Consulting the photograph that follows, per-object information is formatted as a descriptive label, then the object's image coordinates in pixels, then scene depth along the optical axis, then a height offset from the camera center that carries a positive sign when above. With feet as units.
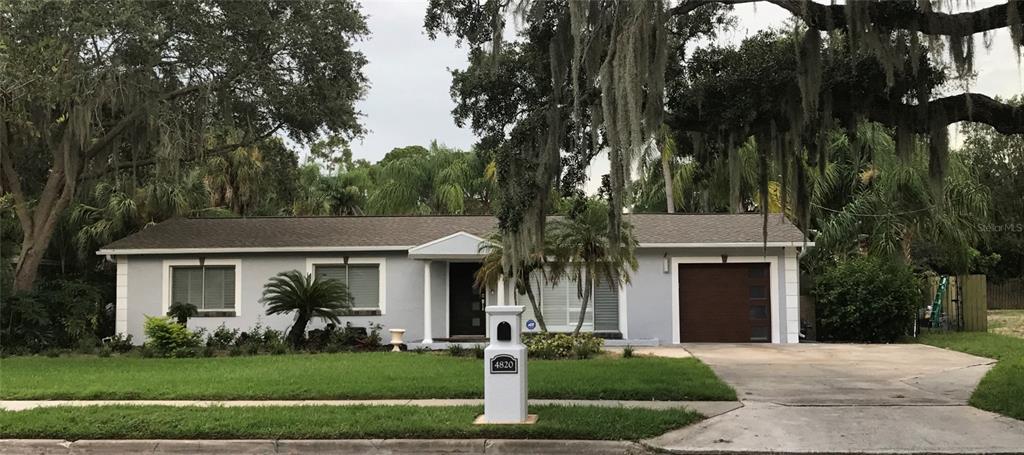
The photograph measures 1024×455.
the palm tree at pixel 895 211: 68.90 +4.61
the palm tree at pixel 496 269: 50.26 -0.14
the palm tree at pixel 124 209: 69.10 +5.29
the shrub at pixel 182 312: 57.16 -3.03
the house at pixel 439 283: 59.36 -1.21
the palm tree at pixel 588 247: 48.42 +1.17
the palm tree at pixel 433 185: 104.06 +10.88
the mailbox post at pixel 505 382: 26.21 -3.73
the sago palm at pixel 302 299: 53.78 -2.07
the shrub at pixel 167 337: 51.85 -4.41
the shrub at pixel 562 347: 47.32 -4.74
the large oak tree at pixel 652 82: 28.86 +7.04
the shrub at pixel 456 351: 49.92 -5.18
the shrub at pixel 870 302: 58.70 -2.74
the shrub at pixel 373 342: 56.18 -5.20
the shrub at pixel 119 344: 54.19 -5.03
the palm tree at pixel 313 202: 101.30 +8.16
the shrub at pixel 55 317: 54.90 -3.30
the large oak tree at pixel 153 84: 49.06 +12.55
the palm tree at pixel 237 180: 80.48 +9.25
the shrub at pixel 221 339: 55.48 -4.86
